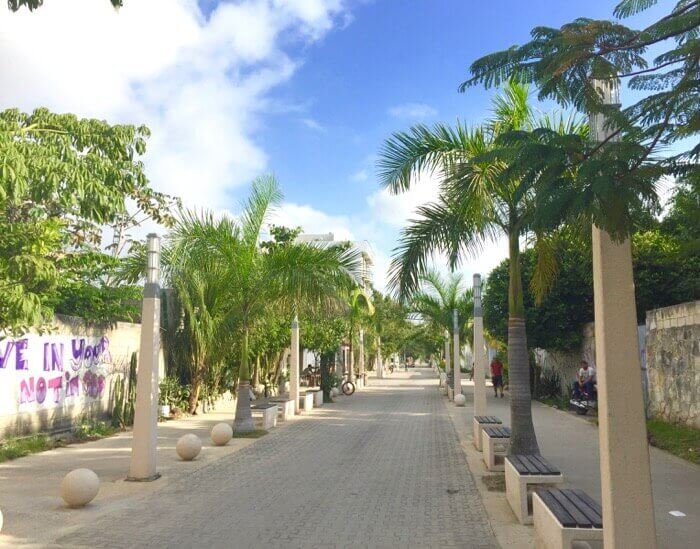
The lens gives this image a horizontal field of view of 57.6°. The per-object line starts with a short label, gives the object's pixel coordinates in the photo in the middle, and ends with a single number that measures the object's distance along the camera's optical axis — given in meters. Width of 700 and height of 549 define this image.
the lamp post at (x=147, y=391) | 8.73
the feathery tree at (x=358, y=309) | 28.30
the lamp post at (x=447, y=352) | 28.67
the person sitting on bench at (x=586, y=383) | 17.14
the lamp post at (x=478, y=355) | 12.71
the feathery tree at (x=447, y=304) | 27.35
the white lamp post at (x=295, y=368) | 18.28
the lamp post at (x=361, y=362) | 37.47
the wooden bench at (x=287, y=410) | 17.32
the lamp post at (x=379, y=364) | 52.66
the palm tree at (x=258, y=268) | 13.70
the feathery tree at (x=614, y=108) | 3.83
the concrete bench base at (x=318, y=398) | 21.97
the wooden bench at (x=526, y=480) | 6.39
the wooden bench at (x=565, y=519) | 4.49
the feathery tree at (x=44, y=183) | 7.32
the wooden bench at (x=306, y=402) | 20.18
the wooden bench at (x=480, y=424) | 11.23
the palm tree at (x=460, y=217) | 8.75
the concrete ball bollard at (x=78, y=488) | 7.05
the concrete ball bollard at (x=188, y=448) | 10.28
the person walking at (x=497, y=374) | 25.30
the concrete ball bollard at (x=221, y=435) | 12.08
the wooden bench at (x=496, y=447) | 9.36
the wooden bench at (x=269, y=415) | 15.07
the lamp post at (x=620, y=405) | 3.78
